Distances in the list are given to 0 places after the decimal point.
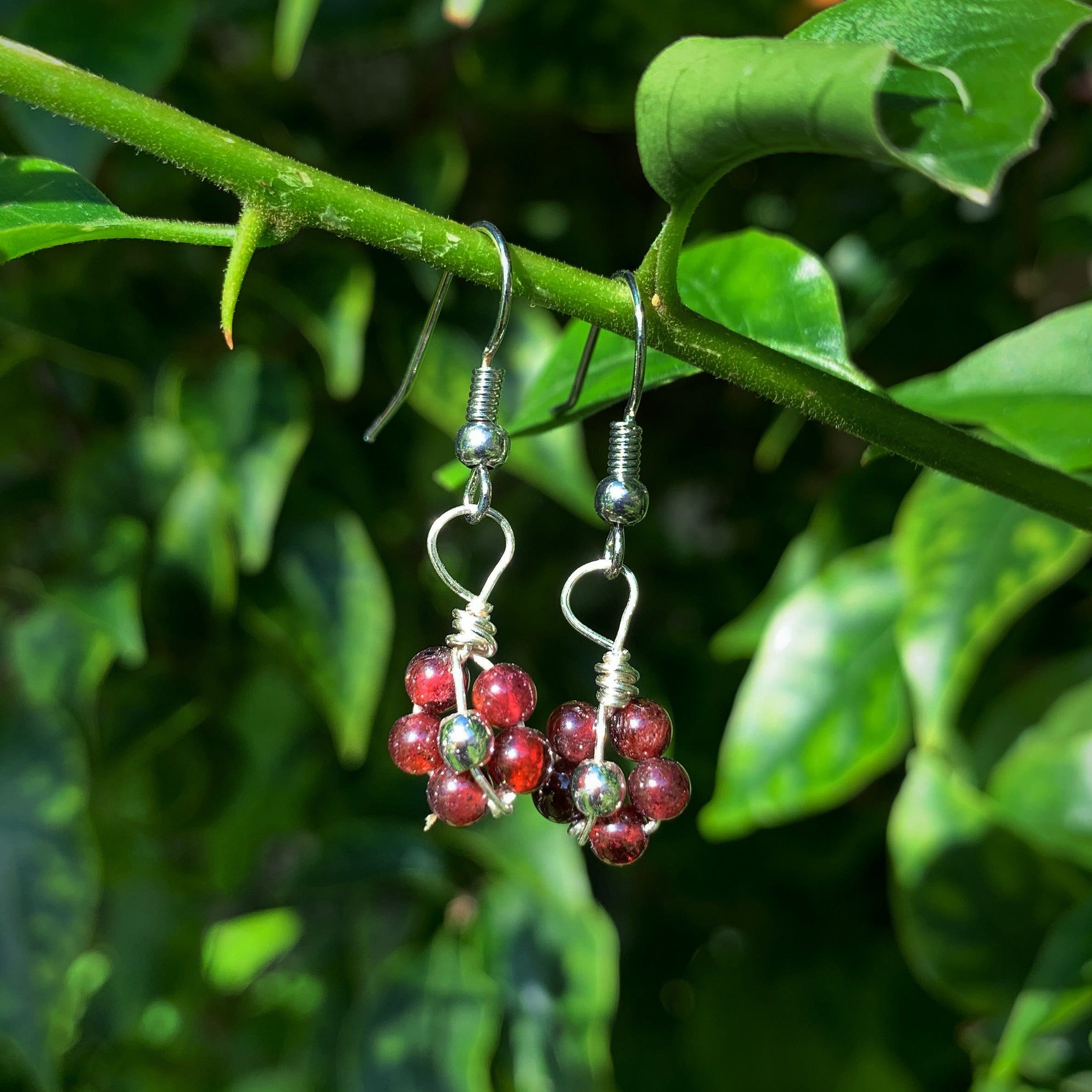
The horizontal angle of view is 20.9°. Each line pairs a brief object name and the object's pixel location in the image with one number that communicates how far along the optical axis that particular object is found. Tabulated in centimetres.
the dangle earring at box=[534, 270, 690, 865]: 16
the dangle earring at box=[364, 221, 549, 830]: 16
